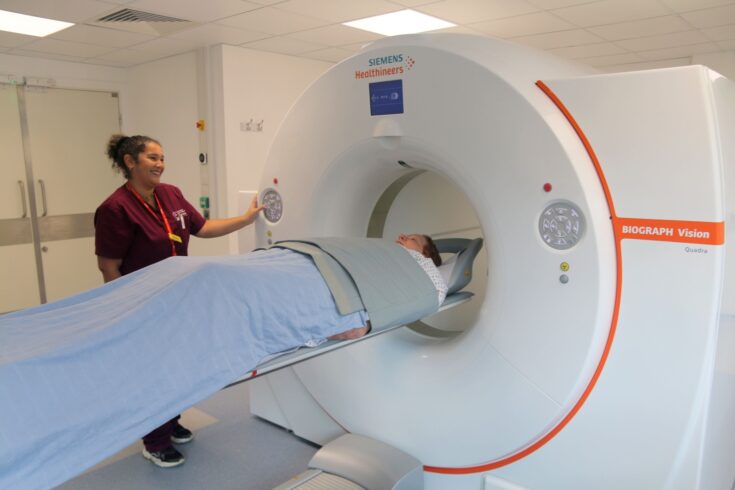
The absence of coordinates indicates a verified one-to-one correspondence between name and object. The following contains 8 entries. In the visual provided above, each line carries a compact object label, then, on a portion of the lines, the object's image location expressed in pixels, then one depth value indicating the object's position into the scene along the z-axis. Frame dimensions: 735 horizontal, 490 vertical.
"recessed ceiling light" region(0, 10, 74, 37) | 3.17
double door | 4.09
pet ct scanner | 1.19
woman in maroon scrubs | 1.96
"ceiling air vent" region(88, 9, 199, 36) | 3.11
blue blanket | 0.81
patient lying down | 1.29
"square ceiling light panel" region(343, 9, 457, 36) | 3.37
